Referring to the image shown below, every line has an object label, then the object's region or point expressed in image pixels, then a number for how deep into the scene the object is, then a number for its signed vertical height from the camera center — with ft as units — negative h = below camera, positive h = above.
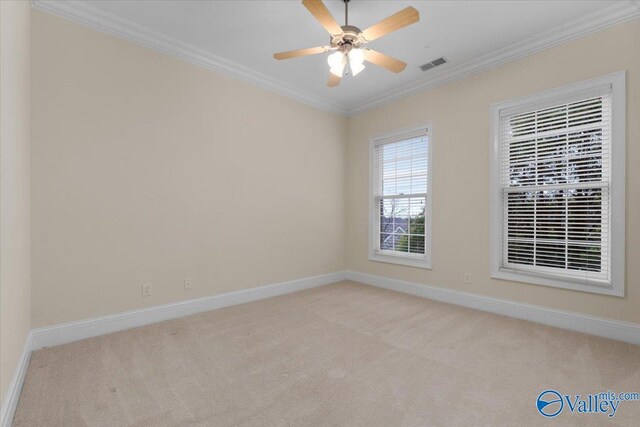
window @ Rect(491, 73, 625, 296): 8.91 +0.80
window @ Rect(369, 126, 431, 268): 13.74 +0.63
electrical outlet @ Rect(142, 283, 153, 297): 10.00 -2.66
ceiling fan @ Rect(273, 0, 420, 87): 6.70 +4.43
